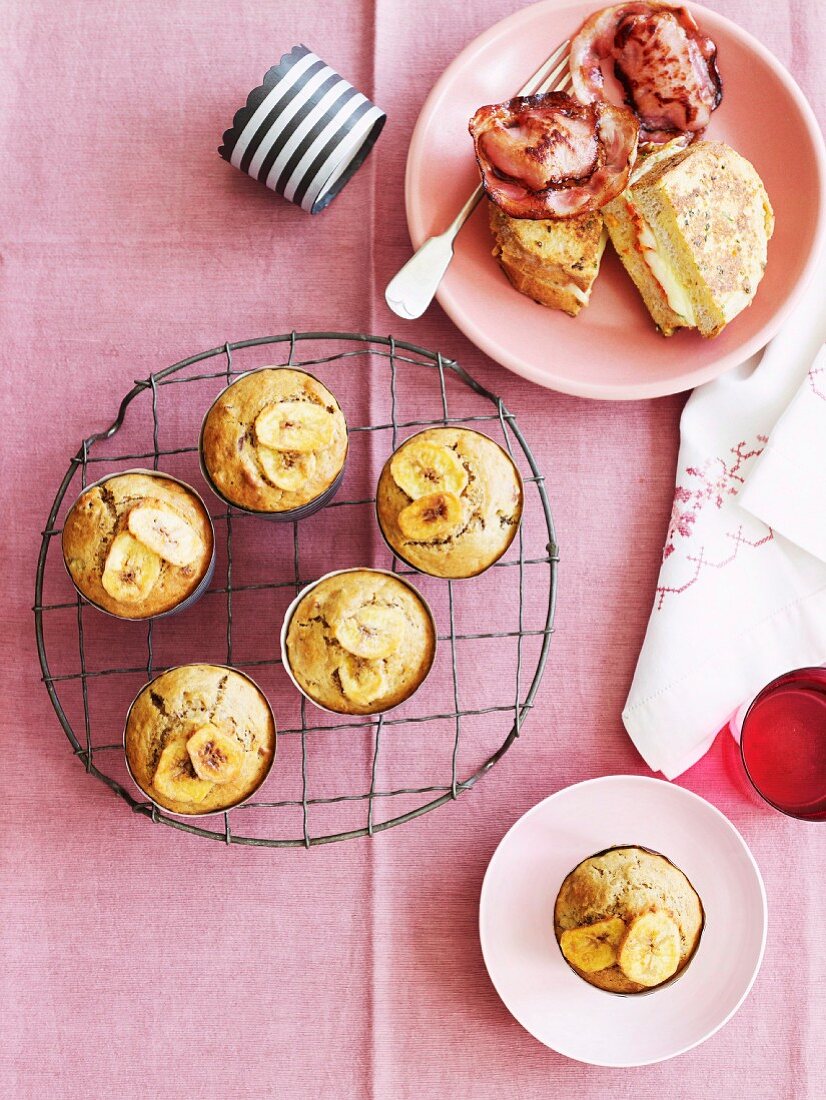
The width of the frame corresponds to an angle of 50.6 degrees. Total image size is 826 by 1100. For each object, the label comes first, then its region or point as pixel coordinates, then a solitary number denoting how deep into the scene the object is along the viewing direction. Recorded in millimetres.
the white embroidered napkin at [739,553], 1415
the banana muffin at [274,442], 1194
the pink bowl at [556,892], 1355
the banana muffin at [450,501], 1192
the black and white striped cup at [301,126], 1358
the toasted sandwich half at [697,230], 1332
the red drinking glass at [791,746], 1380
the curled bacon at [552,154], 1298
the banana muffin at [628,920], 1214
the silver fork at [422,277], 1392
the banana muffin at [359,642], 1183
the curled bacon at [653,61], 1357
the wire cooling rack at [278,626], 1448
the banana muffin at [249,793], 1213
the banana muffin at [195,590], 1235
